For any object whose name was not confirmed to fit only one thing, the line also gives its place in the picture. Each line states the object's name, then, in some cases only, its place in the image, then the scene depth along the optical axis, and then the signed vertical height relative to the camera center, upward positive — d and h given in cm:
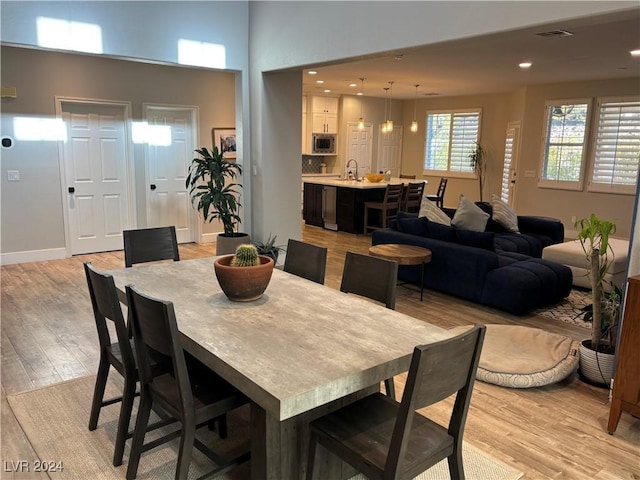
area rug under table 229 -146
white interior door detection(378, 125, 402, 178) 1200 +24
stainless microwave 1068 +35
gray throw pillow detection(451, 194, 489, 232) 538 -62
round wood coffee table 471 -91
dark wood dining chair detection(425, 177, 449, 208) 953 -66
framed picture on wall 754 +26
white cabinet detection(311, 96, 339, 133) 1059 +98
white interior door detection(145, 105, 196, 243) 711 -11
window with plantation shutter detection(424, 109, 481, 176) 1098 +50
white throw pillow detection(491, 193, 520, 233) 622 -67
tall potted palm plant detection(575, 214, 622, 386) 309 -102
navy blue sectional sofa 448 -102
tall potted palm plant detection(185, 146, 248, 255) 565 -48
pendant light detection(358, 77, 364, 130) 850 +138
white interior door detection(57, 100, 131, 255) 647 -28
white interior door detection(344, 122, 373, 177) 1130 +33
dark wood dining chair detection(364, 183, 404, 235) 813 -76
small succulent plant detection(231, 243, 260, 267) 231 -47
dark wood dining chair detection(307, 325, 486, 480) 152 -98
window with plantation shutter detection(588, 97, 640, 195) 789 +32
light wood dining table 160 -71
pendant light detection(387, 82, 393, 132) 917 +71
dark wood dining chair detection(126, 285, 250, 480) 185 -98
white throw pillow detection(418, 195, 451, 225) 562 -60
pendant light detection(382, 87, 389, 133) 932 +141
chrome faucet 1114 -6
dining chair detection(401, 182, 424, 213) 852 -63
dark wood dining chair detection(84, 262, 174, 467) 220 -99
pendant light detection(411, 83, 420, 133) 1204 +135
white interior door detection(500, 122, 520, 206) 973 +2
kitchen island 841 -74
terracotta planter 226 -57
